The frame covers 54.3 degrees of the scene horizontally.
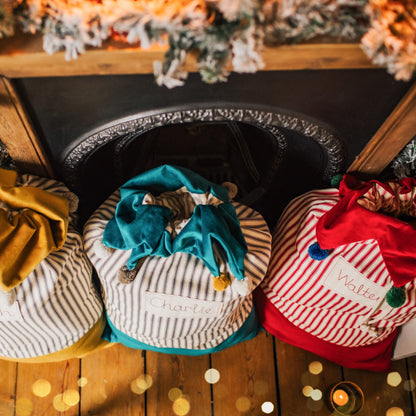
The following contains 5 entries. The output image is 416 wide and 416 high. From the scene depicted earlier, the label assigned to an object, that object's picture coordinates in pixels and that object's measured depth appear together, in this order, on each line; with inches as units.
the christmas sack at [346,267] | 34.0
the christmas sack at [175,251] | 32.4
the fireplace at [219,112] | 30.6
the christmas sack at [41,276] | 32.2
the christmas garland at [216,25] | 22.9
